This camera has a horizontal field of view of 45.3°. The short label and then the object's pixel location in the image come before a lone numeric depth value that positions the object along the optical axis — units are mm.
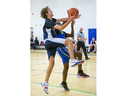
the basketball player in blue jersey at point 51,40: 2453
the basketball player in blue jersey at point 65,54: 2832
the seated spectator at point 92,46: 10337
